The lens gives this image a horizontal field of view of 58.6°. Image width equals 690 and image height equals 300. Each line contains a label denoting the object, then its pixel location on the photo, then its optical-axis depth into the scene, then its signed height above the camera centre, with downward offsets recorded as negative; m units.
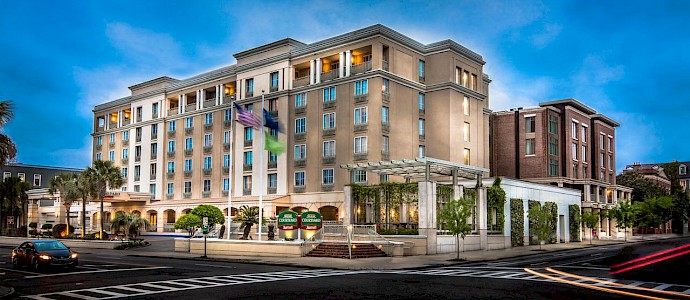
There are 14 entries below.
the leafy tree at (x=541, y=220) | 49.72 -2.49
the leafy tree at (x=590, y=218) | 64.62 -3.02
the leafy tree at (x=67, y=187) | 60.53 +0.39
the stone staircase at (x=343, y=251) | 37.34 -3.76
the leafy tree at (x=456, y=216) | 38.31 -1.64
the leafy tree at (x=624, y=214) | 69.06 -2.79
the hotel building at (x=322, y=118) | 60.81 +7.78
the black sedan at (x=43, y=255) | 27.86 -2.99
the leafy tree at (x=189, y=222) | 50.53 -2.64
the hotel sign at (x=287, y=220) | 39.66 -1.93
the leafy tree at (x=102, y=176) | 61.38 +1.46
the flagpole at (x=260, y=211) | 41.16 -1.38
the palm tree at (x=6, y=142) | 26.02 +2.14
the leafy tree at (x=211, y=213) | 53.80 -2.05
